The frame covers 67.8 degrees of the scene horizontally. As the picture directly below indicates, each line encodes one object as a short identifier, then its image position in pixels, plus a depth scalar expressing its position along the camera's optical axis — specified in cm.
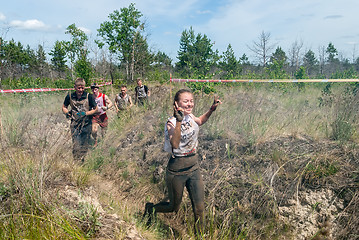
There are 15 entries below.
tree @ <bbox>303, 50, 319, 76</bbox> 5183
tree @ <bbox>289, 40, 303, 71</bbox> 4215
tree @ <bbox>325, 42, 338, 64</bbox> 4963
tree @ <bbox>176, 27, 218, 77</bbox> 2574
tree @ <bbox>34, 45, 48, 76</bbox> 2753
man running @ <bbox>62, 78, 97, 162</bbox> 509
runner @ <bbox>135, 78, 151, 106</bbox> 891
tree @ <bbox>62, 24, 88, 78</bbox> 3449
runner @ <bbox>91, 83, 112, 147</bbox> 630
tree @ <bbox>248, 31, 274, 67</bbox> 3716
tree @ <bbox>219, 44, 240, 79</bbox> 2845
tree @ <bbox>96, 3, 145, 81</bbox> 2675
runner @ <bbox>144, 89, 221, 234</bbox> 298
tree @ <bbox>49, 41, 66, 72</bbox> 3791
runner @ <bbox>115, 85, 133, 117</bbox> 809
